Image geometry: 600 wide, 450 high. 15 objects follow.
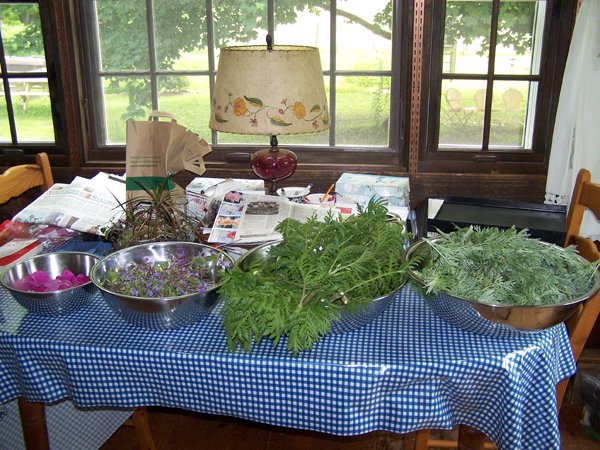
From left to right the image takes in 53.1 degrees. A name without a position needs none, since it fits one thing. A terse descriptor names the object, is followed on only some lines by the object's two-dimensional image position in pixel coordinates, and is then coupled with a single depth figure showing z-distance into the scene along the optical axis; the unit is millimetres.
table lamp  1653
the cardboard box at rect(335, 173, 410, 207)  1892
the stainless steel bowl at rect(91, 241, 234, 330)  1119
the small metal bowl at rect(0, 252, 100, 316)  1184
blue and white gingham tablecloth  1053
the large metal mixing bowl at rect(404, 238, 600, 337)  1069
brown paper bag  1739
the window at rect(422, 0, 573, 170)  2135
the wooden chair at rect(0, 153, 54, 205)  1896
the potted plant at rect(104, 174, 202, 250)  1453
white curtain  1920
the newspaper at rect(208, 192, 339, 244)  1567
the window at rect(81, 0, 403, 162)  2262
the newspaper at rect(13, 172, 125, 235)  1679
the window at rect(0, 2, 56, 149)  2322
